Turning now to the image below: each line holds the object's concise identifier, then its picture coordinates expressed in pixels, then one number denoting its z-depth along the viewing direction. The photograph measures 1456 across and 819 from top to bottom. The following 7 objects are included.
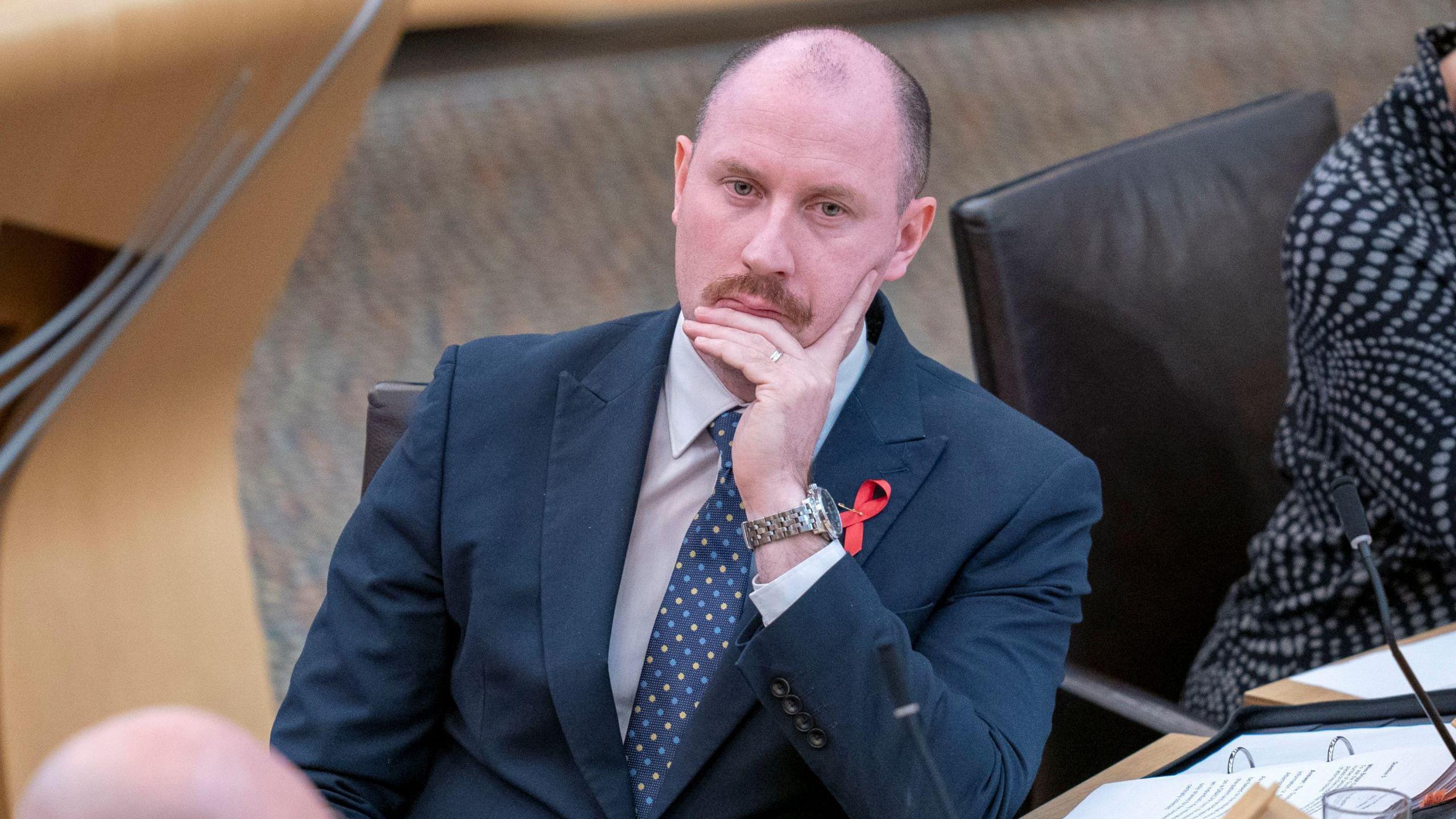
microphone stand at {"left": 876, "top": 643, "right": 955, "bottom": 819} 5.89
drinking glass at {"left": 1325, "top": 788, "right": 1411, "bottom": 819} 5.96
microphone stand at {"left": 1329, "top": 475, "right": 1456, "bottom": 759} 5.98
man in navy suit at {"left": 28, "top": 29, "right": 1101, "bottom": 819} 6.11
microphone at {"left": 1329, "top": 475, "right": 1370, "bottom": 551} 6.00
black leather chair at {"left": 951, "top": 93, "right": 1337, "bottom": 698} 6.56
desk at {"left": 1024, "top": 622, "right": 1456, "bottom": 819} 6.13
